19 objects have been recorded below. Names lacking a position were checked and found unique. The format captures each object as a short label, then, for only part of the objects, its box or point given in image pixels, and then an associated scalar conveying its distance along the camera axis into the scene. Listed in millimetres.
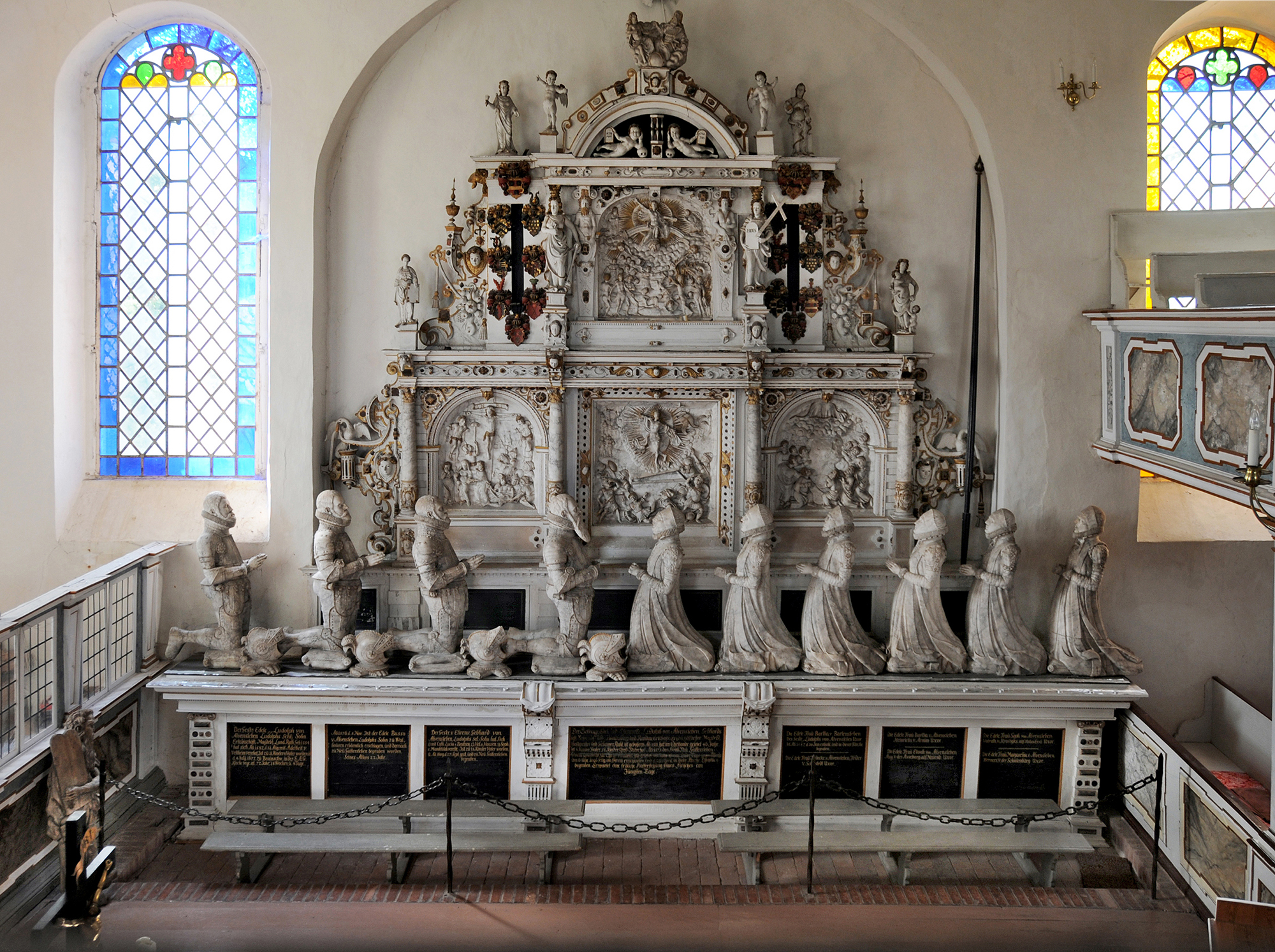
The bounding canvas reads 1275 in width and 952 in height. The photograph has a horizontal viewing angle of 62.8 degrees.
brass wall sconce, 8078
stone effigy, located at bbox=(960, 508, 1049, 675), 7852
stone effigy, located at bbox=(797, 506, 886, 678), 7781
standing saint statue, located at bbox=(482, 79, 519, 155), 8172
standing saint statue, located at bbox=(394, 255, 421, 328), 8258
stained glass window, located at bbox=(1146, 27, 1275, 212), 8961
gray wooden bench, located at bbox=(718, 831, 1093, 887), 6801
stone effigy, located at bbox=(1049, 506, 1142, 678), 7848
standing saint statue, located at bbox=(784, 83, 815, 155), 8328
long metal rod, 8484
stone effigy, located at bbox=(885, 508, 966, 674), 7816
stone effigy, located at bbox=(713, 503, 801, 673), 7801
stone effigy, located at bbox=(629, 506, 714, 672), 7789
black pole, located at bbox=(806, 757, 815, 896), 6673
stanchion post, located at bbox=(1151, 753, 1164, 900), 6590
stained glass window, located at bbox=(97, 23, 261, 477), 8648
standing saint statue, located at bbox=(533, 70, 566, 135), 8062
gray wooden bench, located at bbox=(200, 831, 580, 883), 6734
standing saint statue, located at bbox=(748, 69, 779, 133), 8156
